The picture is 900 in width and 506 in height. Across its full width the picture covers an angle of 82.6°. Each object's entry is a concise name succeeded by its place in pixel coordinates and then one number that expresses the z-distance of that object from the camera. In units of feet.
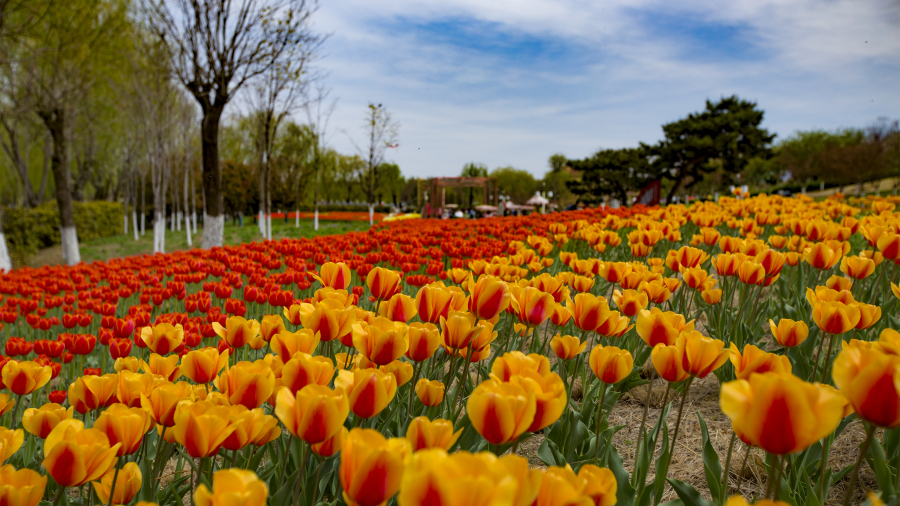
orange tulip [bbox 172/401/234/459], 3.50
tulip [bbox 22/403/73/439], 4.54
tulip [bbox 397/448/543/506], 2.05
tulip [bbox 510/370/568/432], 3.08
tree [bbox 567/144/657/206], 130.93
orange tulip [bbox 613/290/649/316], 6.60
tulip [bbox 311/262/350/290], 7.30
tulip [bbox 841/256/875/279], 8.49
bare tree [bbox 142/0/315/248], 43.65
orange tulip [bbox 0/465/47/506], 3.31
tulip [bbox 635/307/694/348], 5.07
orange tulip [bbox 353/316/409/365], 4.43
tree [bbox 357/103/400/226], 93.35
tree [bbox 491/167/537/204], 287.48
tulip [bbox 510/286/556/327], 5.90
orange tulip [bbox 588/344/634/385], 4.86
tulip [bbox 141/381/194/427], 4.10
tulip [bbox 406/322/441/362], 4.90
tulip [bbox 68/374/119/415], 4.99
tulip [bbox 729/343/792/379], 3.96
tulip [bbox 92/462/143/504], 4.25
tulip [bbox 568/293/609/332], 5.89
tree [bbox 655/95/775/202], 83.24
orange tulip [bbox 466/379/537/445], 2.95
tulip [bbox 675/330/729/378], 4.25
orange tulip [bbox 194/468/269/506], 2.53
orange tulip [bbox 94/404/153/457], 3.86
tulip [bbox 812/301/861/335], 5.44
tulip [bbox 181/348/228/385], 4.95
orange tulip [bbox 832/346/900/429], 2.88
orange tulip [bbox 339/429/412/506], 2.59
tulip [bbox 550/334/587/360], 5.70
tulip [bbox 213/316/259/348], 5.90
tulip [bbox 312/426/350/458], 3.57
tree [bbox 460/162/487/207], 303.52
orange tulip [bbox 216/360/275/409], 4.01
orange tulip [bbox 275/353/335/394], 3.85
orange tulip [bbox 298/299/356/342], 5.15
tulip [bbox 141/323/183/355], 6.59
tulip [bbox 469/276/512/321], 5.47
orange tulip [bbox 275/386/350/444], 3.15
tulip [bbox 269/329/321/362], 4.75
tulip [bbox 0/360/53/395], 5.61
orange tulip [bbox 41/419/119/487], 3.44
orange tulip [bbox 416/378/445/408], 5.28
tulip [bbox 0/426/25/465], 4.03
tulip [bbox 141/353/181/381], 5.32
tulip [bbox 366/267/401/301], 6.97
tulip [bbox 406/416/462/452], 3.12
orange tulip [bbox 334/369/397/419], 3.63
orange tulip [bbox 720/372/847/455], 2.60
